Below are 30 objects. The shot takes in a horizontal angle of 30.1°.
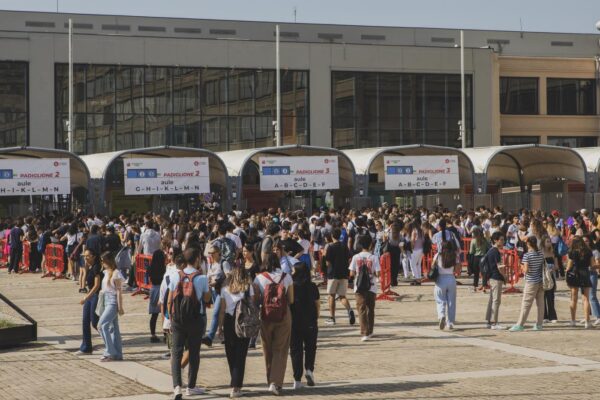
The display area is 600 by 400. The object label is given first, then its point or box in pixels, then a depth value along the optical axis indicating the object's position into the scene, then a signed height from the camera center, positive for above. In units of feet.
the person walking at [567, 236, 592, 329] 60.44 -2.46
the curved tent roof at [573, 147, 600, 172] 150.71 +8.79
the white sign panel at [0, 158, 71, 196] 119.65 +5.39
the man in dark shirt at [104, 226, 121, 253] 83.30 -1.11
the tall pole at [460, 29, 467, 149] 197.50 +22.79
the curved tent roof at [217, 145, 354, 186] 143.54 +9.19
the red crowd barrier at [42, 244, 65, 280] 102.17 -3.16
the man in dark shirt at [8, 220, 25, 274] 109.40 -1.94
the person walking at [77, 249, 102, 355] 52.39 -3.35
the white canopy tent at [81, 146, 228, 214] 136.77 +8.55
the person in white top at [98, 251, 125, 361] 50.31 -3.74
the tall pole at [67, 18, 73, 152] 177.78 +21.15
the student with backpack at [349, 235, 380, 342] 55.88 -3.06
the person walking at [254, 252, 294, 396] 39.93 -3.30
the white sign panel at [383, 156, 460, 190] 131.34 +6.06
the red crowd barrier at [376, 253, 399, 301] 79.00 -4.06
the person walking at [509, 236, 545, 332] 59.62 -2.89
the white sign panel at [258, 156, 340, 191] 128.67 +5.90
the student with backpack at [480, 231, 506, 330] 61.52 -3.25
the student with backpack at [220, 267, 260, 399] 39.40 -3.35
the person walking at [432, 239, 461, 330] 60.03 -3.81
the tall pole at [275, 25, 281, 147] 188.24 +21.60
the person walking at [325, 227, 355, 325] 63.10 -2.73
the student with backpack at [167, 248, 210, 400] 39.91 -3.17
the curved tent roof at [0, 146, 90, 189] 132.12 +8.80
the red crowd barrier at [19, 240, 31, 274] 112.06 -3.37
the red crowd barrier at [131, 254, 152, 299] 82.89 -3.64
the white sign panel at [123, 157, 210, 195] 123.54 +5.56
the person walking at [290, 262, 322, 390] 42.34 -3.88
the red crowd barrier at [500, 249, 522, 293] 84.83 -3.35
